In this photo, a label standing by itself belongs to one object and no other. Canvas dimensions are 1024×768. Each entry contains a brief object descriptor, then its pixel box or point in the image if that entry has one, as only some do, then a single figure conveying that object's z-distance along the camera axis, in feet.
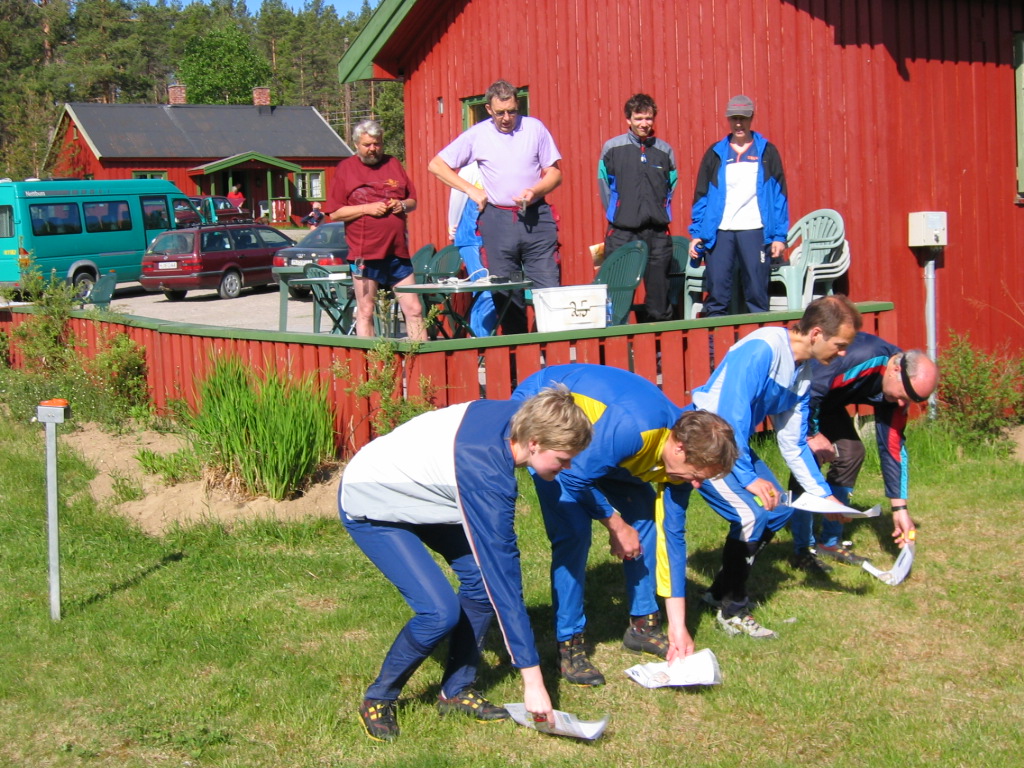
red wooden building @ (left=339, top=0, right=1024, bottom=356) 30.07
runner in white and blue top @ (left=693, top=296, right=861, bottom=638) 15.89
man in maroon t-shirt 27.68
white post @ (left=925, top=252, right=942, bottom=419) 30.55
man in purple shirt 27.84
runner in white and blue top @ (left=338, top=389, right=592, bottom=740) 12.35
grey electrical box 29.91
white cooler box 25.62
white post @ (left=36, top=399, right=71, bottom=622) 17.57
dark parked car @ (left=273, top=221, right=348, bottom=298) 70.79
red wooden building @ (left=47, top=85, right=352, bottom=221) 157.99
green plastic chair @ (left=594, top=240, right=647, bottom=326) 28.94
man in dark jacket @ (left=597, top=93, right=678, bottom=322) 28.58
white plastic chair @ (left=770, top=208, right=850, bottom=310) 29.84
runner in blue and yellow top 13.85
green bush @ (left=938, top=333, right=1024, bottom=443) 27.55
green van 77.46
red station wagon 74.90
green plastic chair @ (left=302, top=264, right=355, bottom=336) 33.50
